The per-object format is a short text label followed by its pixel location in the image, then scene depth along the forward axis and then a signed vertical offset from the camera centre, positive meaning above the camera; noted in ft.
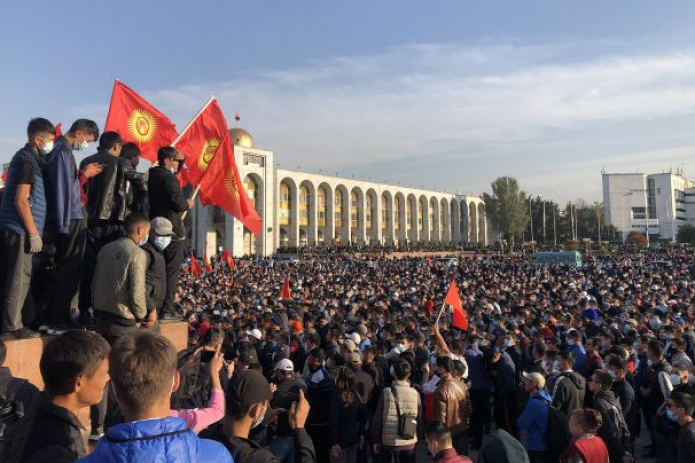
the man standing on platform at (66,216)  12.99 +1.01
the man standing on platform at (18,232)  12.15 +0.57
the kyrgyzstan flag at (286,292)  49.95 -3.57
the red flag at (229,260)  80.52 -0.97
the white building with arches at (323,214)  174.40 +15.00
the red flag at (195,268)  68.16 -1.67
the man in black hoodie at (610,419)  15.52 -5.00
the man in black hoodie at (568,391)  17.56 -4.66
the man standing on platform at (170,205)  16.38 +1.52
